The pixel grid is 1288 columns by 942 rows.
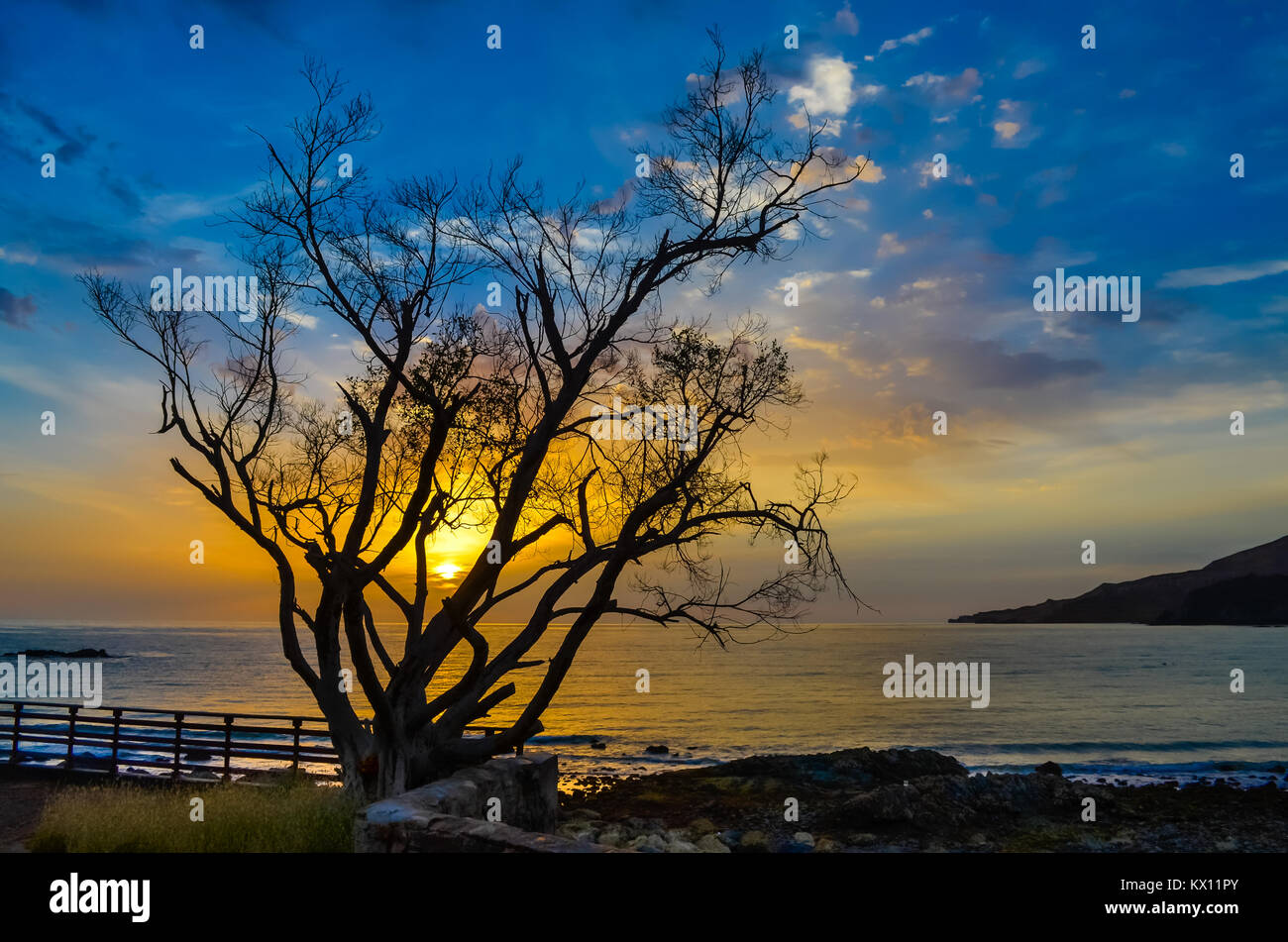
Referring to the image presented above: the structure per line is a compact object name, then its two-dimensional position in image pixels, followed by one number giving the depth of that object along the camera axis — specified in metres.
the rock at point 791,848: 18.01
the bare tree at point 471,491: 12.15
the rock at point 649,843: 15.01
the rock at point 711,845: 16.25
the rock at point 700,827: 20.44
